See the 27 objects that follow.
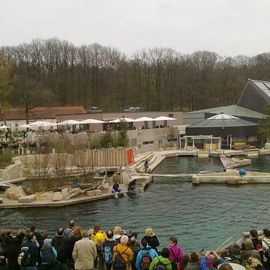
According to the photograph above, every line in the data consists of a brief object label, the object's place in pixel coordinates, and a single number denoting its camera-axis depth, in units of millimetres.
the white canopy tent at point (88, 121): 43953
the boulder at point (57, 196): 23312
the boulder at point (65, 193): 23797
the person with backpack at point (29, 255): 9305
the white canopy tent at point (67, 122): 44156
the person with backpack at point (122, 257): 9086
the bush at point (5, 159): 31712
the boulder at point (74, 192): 24030
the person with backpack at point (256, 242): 9541
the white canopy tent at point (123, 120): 42678
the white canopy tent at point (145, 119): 47906
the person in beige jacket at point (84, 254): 9453
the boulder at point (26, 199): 23000
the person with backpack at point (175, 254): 8945
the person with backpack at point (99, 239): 10211
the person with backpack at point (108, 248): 9680
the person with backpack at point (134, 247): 9297
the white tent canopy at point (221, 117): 50000
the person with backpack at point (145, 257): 8734
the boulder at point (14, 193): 23812
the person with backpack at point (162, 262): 8344
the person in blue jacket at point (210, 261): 8303
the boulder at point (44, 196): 23531
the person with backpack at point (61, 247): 10089
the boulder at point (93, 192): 24575
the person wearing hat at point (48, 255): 9266
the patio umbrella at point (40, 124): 43156
